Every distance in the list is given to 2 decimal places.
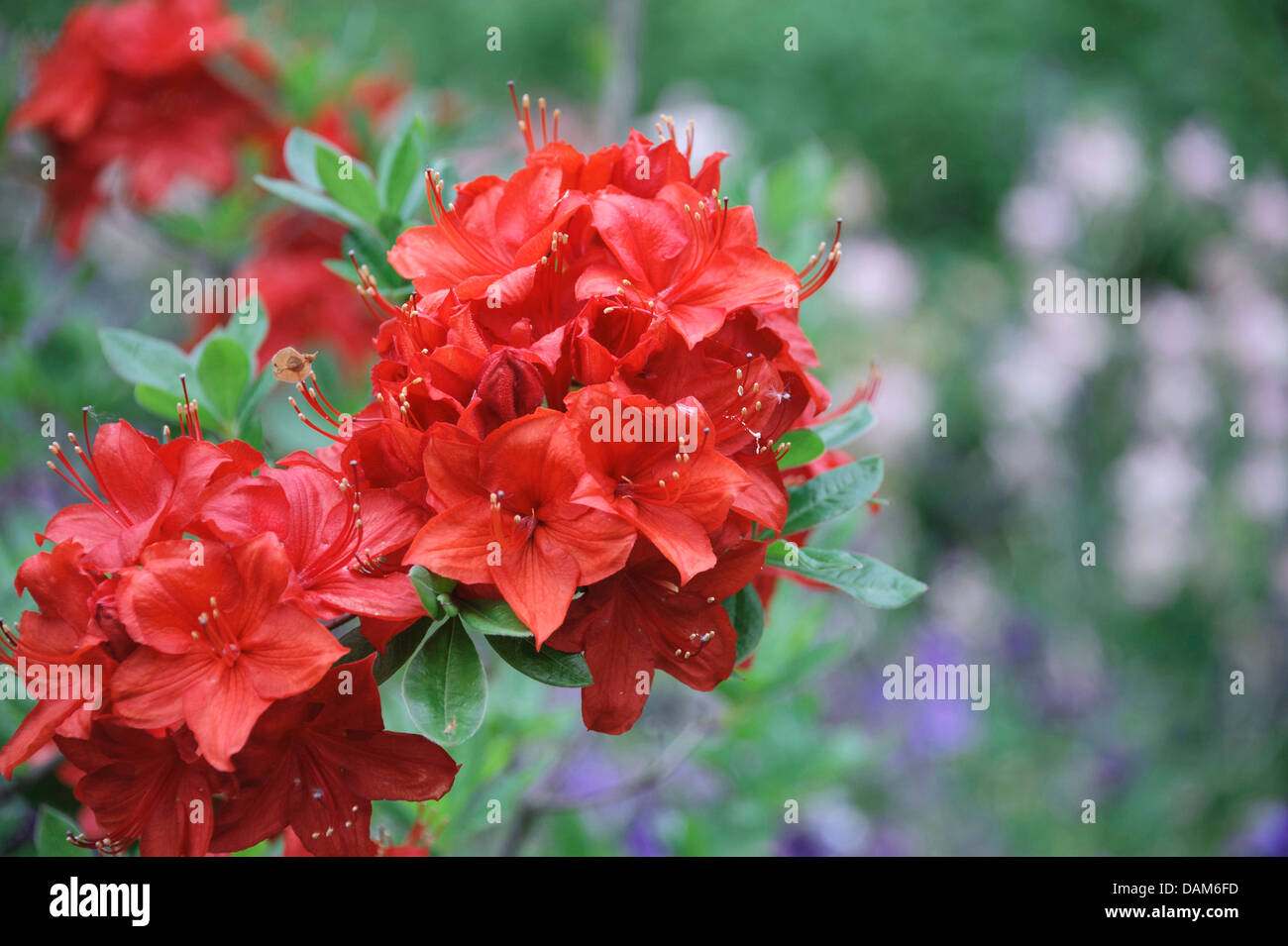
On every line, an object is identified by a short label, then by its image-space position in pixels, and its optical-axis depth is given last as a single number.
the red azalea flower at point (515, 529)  0.73
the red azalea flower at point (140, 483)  0.79
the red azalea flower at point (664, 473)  0.73
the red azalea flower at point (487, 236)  0.85
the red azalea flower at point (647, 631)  0.80
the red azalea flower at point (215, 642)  0.71
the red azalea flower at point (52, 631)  0.76
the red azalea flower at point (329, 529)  0.76
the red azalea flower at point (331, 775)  0.79
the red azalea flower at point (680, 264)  0.82
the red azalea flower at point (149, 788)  0.77
